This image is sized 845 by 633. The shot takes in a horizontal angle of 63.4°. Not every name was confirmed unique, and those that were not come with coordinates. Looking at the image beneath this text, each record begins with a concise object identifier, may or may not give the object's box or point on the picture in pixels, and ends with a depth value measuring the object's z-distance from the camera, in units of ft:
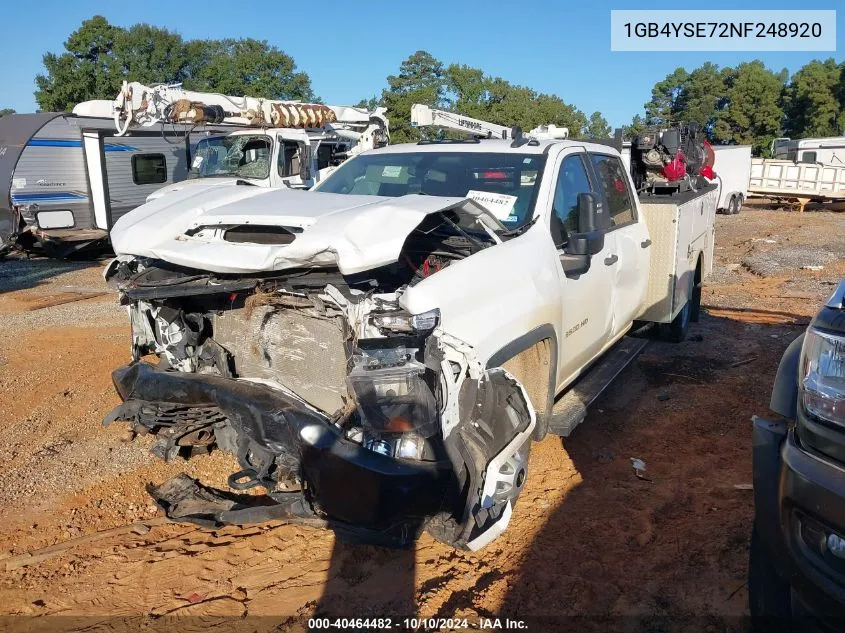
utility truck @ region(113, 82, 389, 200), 39.81
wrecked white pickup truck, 9.14
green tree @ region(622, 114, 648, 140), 177.26
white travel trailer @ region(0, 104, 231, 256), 45.57
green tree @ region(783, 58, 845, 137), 146.92
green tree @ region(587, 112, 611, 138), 170.80
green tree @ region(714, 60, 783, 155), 153.38
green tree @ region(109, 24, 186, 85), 139.74
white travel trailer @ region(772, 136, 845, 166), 84.07
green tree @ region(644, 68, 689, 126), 182.50
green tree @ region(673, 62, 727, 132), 164.35
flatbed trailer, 77.82
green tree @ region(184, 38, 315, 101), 148.25
